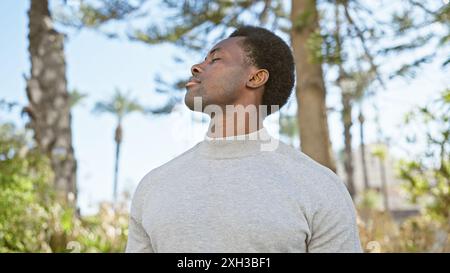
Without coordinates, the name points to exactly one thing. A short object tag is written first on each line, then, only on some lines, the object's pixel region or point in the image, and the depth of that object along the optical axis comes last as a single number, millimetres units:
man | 2456
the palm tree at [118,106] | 33031
